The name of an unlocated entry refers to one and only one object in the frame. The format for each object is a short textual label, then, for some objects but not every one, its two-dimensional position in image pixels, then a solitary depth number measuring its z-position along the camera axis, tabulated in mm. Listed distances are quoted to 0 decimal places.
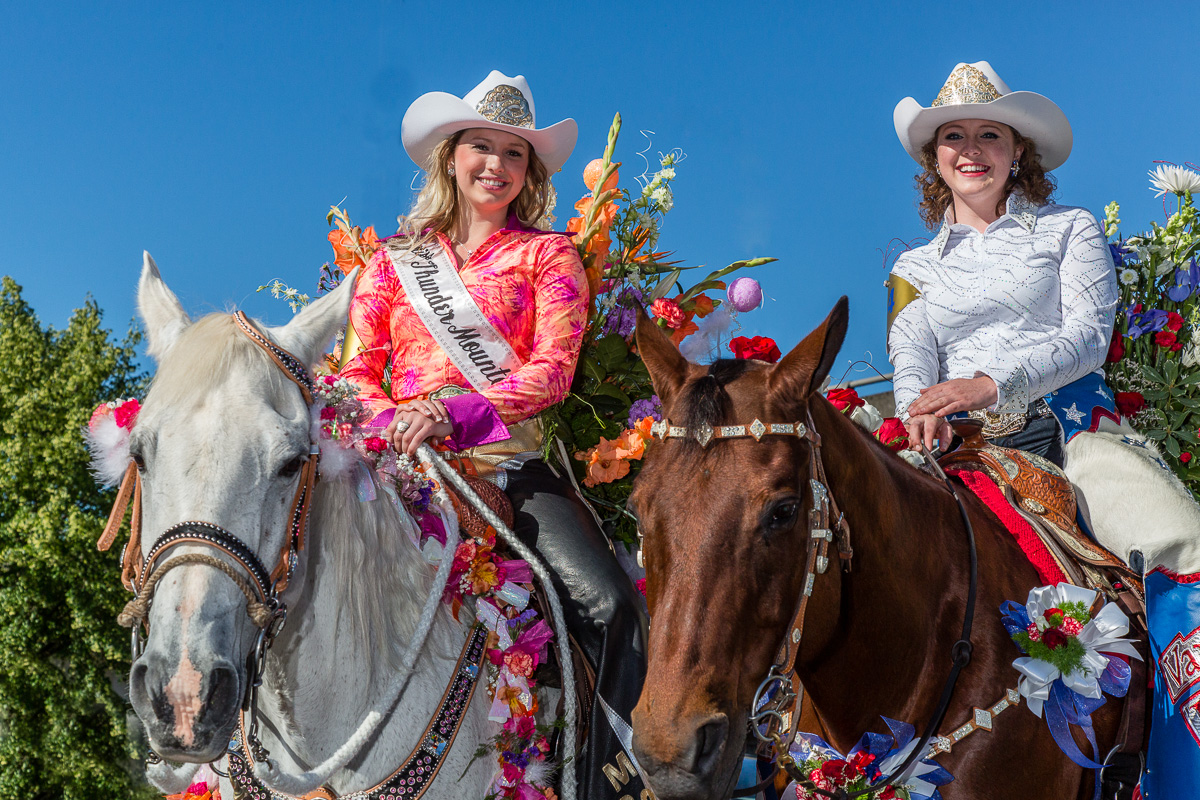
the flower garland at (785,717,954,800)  2959
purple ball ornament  5113
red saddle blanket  3445
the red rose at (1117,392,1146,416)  4645
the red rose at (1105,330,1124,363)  4715
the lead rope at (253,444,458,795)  2891
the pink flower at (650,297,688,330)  4906
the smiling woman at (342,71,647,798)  3520
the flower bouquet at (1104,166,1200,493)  4691
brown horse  2434
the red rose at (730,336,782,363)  3777
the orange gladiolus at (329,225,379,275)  5059
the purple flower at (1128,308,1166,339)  4730
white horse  2391
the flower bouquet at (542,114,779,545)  4535
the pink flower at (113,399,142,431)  2867
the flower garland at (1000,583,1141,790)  3092
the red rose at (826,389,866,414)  3984
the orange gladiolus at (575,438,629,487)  4348
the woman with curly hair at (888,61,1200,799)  3293
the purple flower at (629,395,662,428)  4645
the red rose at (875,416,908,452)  3859
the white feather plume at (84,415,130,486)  2822
